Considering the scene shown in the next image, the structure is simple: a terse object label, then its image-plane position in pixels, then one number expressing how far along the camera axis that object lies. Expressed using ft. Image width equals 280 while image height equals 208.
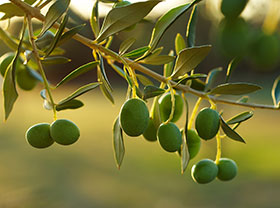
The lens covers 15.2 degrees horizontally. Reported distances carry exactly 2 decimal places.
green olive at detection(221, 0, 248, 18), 2.30
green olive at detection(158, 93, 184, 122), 2.37
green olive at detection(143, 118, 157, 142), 2.38
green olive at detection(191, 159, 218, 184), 2.40
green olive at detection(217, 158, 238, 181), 2.46
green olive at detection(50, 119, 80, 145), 2.26
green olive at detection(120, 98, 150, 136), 2.17
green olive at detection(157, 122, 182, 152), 2.23
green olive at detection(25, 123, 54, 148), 2.28
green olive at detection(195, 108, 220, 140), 2.24
